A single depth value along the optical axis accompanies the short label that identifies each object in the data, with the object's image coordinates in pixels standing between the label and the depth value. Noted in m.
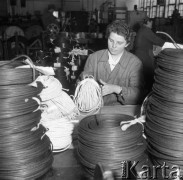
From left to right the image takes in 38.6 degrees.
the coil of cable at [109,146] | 1.53
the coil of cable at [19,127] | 1.48
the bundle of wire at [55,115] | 1.87
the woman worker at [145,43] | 5.26
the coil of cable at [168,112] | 1.53
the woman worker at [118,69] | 2.90
